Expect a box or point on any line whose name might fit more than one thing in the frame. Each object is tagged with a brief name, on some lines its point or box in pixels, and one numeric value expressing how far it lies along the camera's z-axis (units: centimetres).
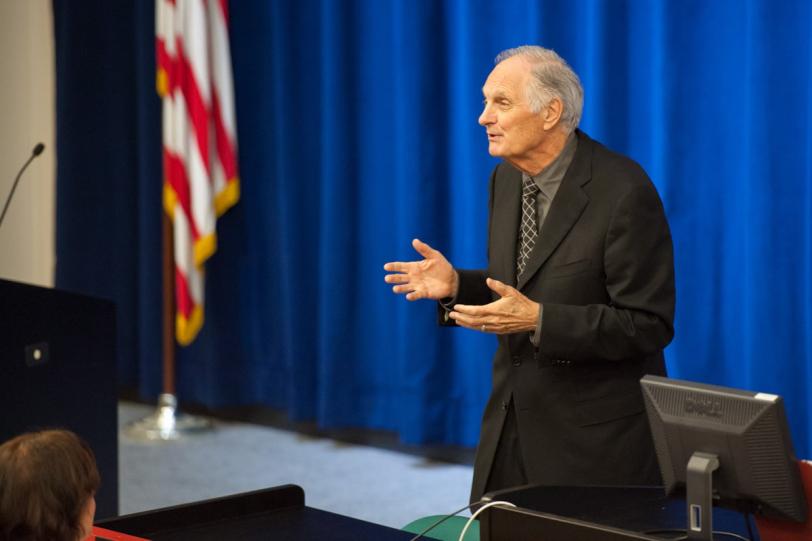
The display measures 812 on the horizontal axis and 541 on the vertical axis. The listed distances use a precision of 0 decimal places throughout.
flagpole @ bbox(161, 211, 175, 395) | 1166
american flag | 1116
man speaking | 512
